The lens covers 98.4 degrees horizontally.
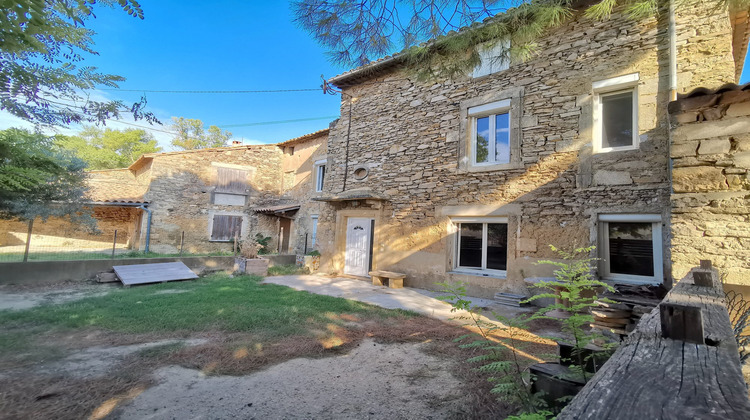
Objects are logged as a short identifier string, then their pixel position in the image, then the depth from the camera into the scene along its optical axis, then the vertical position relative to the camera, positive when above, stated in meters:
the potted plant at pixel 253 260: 9.55 -0.99
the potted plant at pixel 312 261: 10.52 -1.01
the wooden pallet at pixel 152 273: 7.58 -1.30
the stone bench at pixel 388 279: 8.01 -1.12
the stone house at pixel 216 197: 14.20 +1.27
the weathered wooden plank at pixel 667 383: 0.69 -0.33
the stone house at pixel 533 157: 5.39 +1.79
